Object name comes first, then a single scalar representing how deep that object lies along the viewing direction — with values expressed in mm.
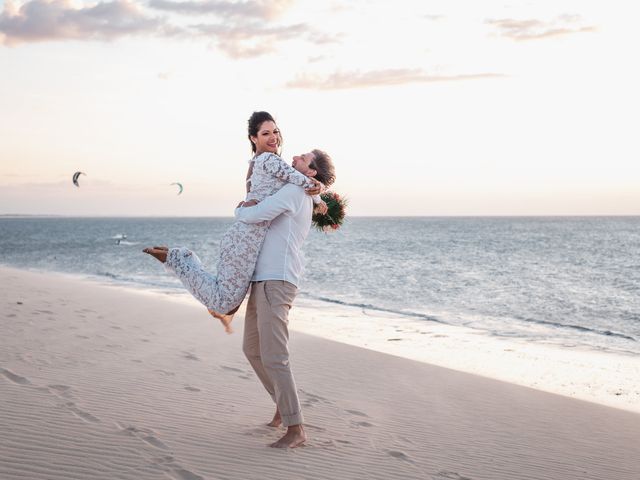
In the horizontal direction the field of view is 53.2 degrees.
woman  4297
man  4355
